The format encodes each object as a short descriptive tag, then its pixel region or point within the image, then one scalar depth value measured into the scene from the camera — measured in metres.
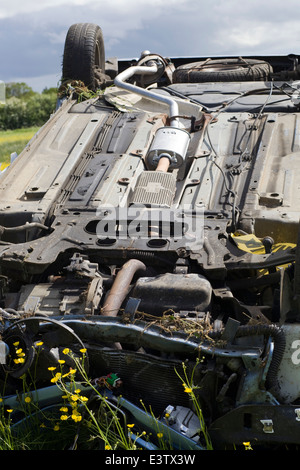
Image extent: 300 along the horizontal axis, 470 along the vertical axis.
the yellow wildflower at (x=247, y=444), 3.25
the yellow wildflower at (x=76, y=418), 3.39
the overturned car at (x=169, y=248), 3.40
